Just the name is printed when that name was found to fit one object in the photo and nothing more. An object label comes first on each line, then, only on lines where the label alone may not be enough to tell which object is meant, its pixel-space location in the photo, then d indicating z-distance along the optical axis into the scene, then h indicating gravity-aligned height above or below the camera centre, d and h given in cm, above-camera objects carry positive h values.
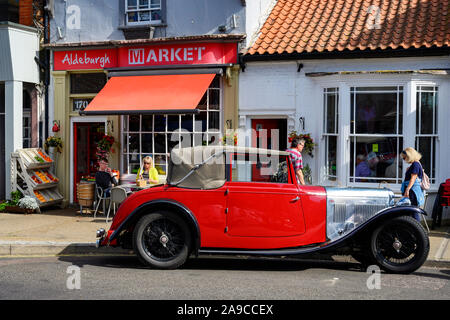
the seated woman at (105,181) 1158 -81
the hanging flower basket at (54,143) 1303 +4
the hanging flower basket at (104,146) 1263 -4
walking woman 890 -60
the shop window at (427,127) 1096 +34
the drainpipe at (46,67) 1342 +198
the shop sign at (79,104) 1329 +102
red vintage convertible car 689 -100
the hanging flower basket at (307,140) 1152 +8
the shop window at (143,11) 1270 +322
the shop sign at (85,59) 1284 +211
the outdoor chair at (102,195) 1155 -113
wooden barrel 1215 -113
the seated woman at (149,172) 1109 -59
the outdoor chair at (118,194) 1012 -96
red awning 1120 +110
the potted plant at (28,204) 1212 -137
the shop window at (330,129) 1154 +32
